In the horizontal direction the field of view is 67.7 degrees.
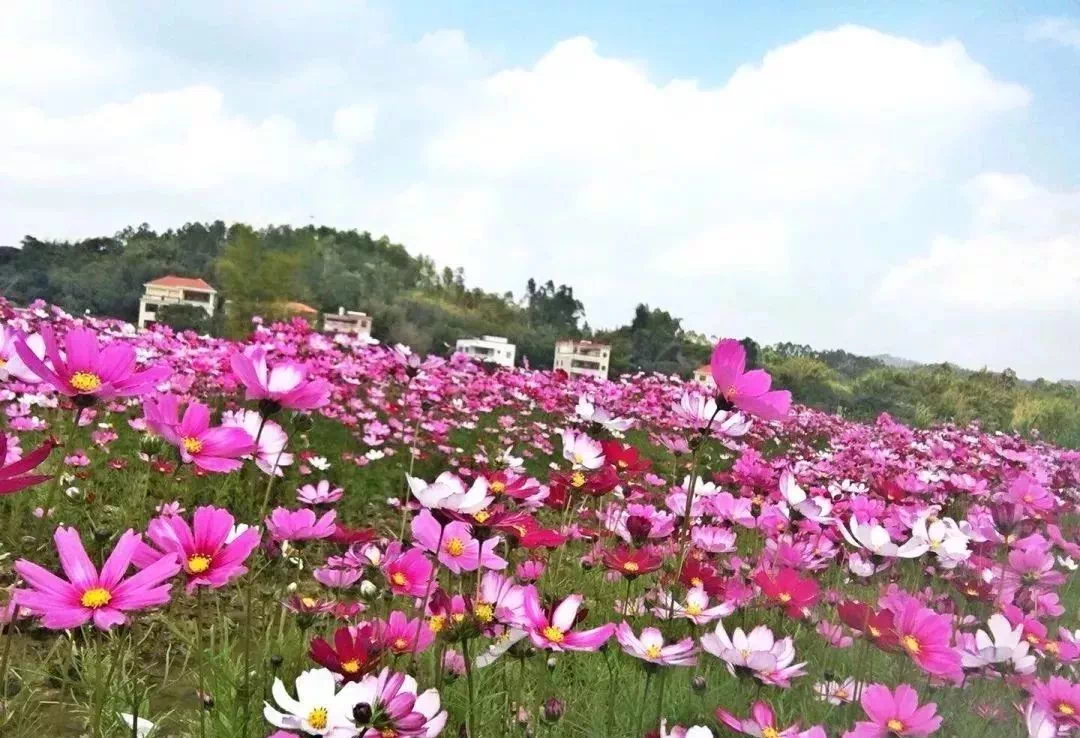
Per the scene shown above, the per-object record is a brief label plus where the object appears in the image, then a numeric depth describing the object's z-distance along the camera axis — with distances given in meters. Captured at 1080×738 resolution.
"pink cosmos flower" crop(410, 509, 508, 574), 0.67
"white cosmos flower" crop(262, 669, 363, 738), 0.50
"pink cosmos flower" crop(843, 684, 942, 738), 0.60
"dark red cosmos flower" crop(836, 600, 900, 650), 0.73
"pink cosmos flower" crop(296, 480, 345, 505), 1.04
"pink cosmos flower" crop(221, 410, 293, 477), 0.78
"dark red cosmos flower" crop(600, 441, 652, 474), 1.16
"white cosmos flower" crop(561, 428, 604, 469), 1.13
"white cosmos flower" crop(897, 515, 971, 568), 0.89
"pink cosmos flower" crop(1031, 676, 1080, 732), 0.64
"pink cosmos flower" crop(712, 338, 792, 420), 0.72
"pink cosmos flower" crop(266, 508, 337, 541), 0.84
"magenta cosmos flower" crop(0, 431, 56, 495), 0.44
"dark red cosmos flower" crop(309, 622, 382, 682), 0.57
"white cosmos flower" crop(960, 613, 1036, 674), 0.76
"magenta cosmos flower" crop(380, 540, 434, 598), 0.75
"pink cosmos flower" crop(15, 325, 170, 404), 0.61
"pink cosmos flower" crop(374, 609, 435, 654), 0.69
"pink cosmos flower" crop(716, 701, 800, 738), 0.64
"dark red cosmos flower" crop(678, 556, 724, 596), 1.02
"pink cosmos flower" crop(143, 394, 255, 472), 0.64
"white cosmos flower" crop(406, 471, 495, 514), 0.61
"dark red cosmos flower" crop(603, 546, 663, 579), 0.95
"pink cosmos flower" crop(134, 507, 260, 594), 0.57
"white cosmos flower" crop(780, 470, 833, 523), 1.09
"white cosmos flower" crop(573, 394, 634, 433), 1.27
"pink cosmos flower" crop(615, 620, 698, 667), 0.70
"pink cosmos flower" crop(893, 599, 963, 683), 0.70
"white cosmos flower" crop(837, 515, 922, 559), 0.89
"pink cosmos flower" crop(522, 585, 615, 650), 0.65
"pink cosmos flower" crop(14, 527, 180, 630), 0.51
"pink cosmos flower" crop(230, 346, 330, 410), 0.65
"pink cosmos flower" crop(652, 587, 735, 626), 0.92
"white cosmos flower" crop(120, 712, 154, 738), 0.82
